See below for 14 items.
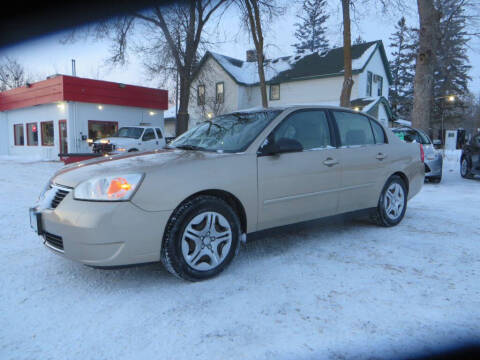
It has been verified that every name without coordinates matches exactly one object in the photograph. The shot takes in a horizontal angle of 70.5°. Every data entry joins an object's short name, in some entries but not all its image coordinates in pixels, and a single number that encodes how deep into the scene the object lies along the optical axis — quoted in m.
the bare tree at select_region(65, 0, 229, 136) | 17.12
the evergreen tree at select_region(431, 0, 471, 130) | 39.66
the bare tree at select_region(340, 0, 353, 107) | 11.13
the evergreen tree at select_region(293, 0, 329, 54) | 51.19
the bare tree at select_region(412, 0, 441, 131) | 11.59
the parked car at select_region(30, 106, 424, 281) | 2.56
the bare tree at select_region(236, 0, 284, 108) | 14.57
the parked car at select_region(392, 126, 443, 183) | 8.95
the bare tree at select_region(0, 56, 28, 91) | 37.20
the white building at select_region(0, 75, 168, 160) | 18.30
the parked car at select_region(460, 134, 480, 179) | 9.70
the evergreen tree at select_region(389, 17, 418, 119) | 45.34
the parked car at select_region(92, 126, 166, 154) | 14.02
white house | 24.17
